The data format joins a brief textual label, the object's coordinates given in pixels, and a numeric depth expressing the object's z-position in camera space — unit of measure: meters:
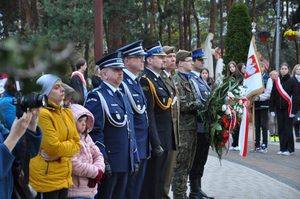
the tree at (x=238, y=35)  20.52
